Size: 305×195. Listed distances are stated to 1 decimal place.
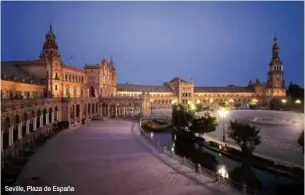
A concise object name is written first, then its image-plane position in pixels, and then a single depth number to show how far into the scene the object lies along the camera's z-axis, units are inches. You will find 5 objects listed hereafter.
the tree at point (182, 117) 2094.4
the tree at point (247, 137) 1224.8
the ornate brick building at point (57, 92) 1282.0
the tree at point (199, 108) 3491.9
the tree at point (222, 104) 4392.5
